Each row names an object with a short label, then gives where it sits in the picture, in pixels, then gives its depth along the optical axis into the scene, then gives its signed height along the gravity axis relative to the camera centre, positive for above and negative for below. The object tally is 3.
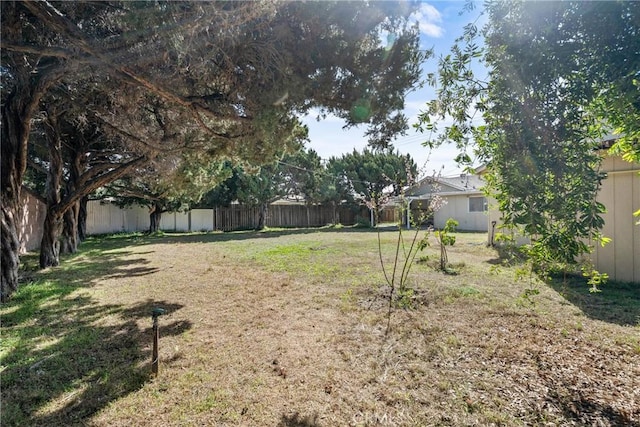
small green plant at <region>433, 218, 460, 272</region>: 5.51 -0.38
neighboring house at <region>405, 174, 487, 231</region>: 19.50 +0.34
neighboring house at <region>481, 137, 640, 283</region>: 5.82 -0.21
